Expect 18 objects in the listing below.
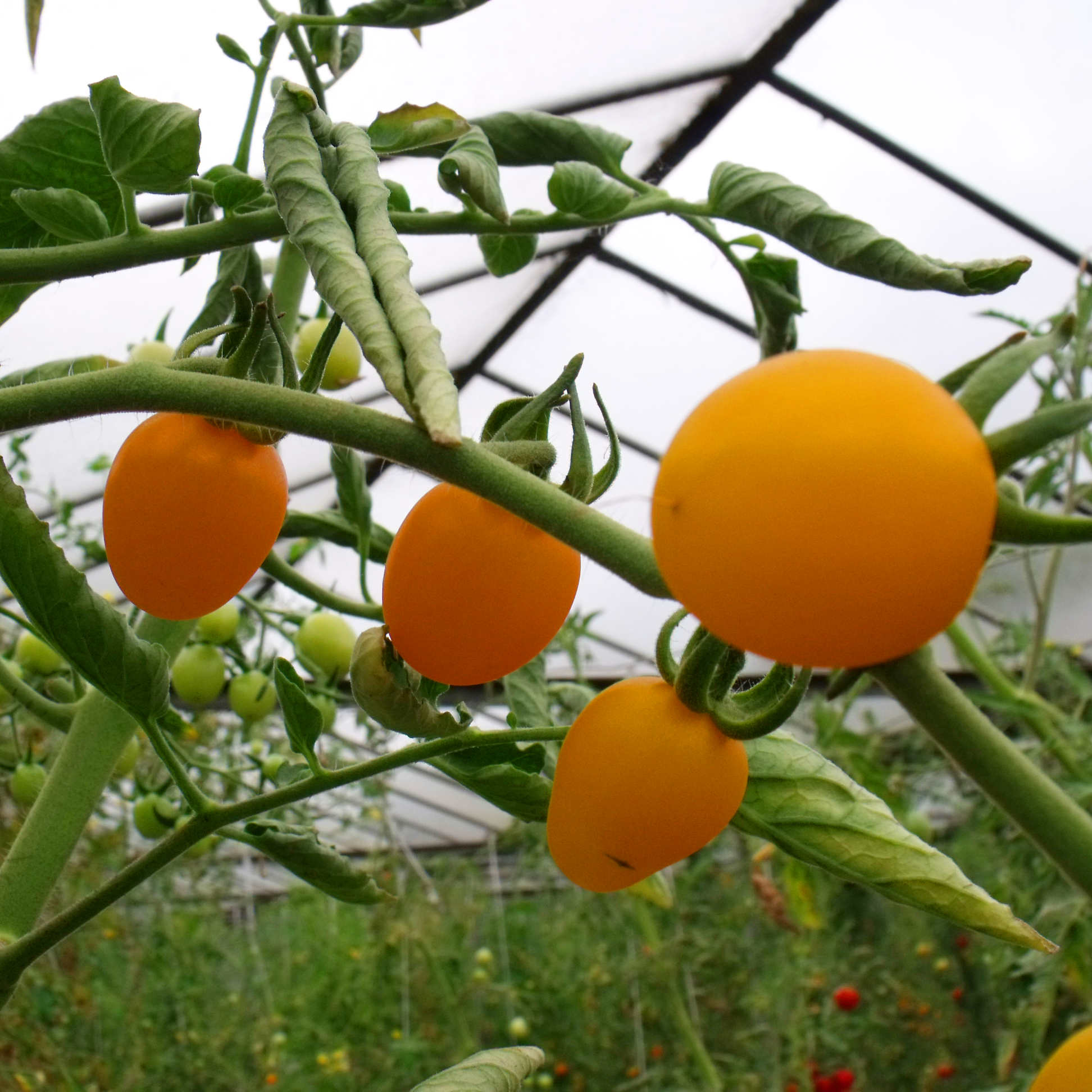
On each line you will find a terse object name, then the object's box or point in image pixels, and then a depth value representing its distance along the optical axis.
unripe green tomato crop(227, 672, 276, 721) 0.88
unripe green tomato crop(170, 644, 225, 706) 0.85
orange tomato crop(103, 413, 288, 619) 0.33
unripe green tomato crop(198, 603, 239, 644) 0.81
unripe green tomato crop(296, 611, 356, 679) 0.76
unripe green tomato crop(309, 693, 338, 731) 0.80
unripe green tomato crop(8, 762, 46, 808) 0.73
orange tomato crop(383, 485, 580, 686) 0.31
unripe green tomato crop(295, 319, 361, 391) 0.66
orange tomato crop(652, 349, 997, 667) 0.19
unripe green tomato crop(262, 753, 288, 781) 0.67
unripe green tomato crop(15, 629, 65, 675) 0.82
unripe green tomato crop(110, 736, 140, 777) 0.67
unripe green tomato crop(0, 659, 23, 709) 0.73
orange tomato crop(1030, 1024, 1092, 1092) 0.25
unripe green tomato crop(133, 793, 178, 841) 0.80
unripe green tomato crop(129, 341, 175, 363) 0.69
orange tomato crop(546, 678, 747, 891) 0.29
